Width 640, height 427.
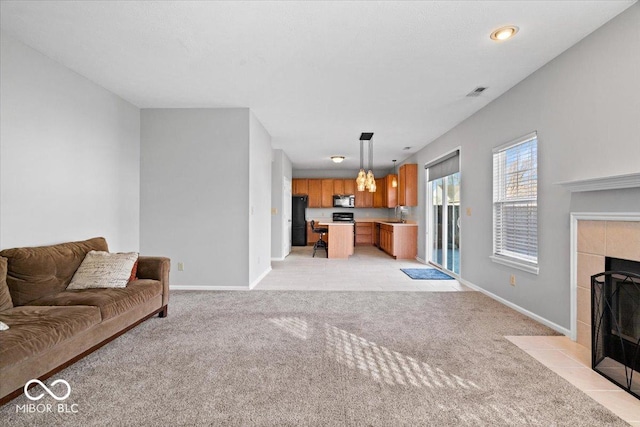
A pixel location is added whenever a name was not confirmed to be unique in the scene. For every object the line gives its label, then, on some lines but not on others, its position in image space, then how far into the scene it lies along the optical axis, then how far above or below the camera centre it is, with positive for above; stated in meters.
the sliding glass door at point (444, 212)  5.75 +0.02
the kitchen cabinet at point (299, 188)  10.75 +0.83
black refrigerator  10.39 -0.29
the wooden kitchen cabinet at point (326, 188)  10.79 +0.84
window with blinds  3.48 +0.12
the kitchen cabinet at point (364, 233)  10.91 -0.71
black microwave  10.75 +0.43
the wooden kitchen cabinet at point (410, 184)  7.79 +0.71
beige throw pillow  2.91 -0.57
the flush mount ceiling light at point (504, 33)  2.60 +1.52
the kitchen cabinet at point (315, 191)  10.77 +0.73
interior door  7.80 -0.12
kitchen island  8.03 -0.70
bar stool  8.76 -0.84
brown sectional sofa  1.87 -0.74
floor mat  5.53 -1.14
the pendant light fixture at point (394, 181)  9.38 +0.95
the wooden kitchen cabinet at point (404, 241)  7.84 -0.70
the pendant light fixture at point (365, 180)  6.41 +0.69
